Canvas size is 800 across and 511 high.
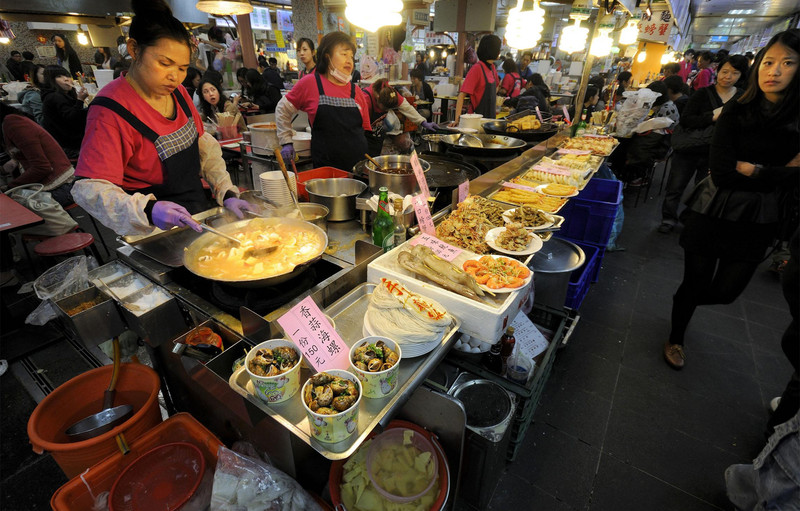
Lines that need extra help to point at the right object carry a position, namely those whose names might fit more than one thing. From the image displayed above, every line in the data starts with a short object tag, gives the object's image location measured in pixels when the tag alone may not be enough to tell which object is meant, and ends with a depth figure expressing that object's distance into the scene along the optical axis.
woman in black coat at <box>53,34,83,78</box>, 10.90
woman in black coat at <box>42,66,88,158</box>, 5.21
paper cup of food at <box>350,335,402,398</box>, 1.26
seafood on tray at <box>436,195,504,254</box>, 2.33
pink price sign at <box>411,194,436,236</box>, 2.23
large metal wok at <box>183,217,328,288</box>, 1.63
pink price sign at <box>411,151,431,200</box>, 2.32
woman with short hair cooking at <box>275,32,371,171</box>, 3.56
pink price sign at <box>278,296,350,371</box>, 1.36
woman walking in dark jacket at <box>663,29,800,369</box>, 2.20
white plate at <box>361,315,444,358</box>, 1.44
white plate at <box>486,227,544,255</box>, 2.22
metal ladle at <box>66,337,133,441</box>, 1.97
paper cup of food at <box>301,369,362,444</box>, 1.09
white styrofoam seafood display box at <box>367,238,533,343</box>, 1.62
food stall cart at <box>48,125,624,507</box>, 1.42
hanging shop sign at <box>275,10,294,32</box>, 16.16
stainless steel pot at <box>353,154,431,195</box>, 2.59
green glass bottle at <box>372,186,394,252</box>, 2.16
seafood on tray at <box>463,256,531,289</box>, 1.80
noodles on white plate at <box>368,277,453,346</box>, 1.44
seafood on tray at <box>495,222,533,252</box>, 2.27
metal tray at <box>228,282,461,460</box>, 1.13
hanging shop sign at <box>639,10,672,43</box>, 12.96
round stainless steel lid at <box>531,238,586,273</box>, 2.86
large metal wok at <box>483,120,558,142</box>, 4.55
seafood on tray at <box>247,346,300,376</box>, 1.27
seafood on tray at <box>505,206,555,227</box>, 2.64
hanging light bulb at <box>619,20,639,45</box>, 9.02
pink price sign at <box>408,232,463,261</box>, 2.08
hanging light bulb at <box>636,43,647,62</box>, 16.01
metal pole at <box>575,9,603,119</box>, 5.22
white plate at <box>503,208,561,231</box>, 2.58
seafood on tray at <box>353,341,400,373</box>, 1.29
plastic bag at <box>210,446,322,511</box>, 1.66
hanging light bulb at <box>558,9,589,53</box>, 6.86
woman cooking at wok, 1.87
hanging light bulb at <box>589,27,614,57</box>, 6.32
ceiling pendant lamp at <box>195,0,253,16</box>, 3.54
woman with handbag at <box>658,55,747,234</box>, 4.61
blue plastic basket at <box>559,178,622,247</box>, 3.81
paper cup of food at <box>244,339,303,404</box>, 1.22
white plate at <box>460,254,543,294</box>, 1.73
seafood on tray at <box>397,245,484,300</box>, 1.74
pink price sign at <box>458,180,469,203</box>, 2.74
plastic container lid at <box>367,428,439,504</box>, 1.85
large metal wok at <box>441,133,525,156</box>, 3.70
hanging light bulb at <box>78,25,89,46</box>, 11.10
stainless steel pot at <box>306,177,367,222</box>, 2.51
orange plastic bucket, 1.83
